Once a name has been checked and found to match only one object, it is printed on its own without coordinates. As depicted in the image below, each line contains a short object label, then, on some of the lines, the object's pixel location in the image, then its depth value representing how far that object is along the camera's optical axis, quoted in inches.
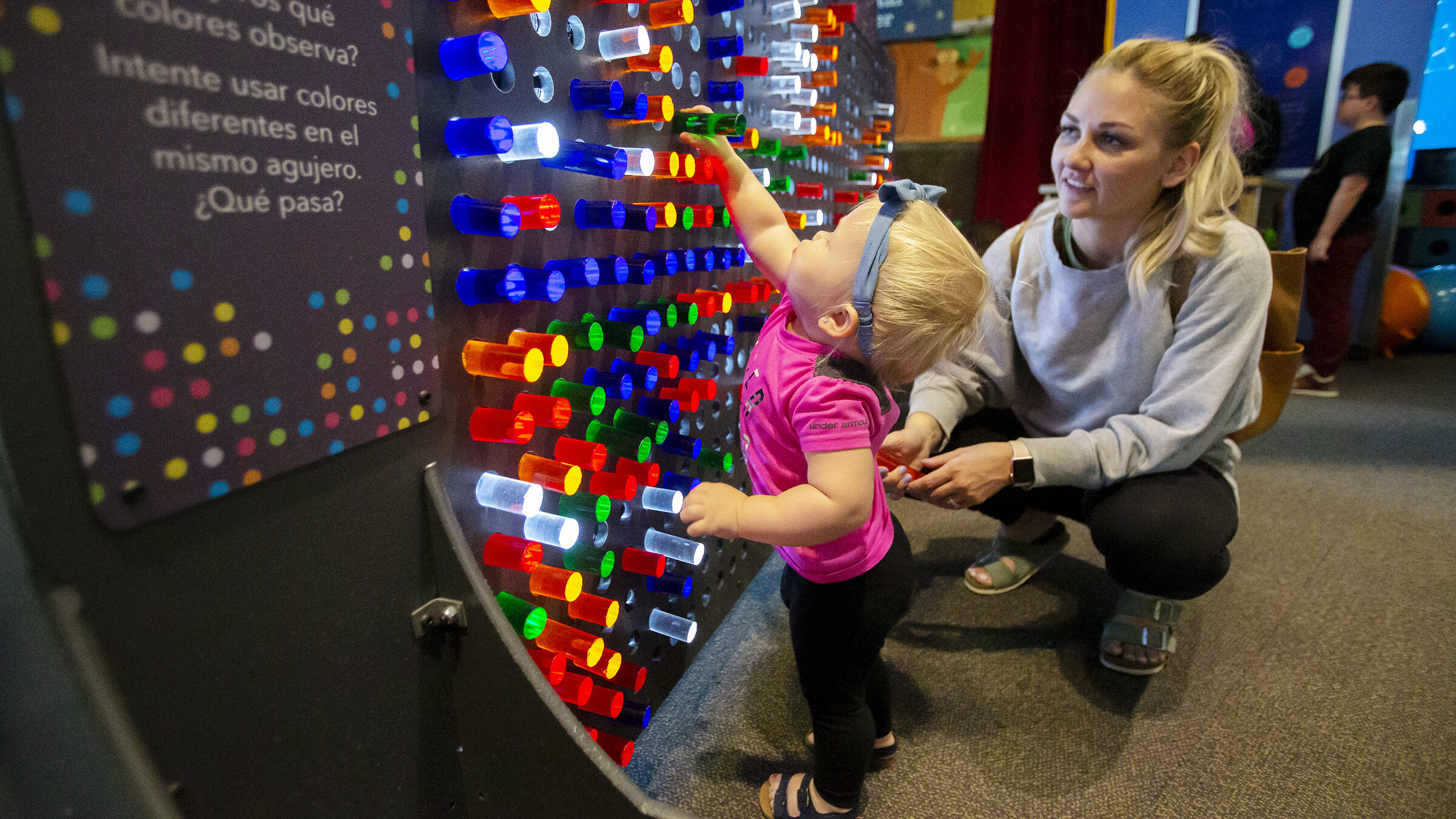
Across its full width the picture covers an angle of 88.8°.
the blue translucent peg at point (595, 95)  28.4
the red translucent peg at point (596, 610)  30.2
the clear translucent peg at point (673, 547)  35.3
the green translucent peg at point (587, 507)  30.7
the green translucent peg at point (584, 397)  29.6
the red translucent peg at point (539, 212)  25.4
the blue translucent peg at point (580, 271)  27.9
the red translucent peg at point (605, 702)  31.7
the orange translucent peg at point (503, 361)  24.0
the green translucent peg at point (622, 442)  31.8
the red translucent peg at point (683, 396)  35.5
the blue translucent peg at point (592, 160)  26.0
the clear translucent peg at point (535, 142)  24.1
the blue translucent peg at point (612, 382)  31.6
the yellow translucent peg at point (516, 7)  23.2
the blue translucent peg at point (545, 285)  25.9
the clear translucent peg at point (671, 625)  37.2
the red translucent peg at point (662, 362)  35.1
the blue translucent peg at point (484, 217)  23.6
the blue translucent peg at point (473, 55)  22.1
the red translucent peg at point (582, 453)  28.3
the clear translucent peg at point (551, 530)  27.1
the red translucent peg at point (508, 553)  26.9
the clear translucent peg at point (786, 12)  44.8
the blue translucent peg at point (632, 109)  29.8
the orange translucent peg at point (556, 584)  28.5
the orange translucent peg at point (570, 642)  29.4
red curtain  145.9
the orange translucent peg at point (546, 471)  27.3
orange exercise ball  143.8
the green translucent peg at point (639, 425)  32.6
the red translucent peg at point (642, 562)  34.6
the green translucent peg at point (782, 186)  46.2
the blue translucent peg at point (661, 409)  34.9
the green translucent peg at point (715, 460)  43.6
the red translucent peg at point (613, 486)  29.4
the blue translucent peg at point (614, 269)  30.2
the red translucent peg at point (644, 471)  31.4
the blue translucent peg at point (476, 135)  22.8
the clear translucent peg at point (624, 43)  29.5
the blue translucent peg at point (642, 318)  32.6
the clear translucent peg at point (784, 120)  46.4
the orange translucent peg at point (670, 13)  32.1
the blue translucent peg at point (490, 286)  24.2
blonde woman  40.3
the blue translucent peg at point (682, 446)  38.3
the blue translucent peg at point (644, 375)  33.2
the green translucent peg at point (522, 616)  27.8
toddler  26.8
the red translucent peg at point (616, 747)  34.6
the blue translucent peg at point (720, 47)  39.0
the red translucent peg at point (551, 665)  29.1
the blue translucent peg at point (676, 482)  37.2
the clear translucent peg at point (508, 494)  25.9
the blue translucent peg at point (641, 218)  30.7
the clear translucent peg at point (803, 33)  47.6
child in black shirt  119.7
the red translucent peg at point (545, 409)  26.6
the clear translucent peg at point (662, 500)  34.9
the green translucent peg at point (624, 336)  30.4
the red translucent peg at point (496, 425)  25.6
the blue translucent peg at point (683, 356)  37.9
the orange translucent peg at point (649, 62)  31.4
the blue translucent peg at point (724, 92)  39.4
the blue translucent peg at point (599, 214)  29.1
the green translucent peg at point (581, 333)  28.8
